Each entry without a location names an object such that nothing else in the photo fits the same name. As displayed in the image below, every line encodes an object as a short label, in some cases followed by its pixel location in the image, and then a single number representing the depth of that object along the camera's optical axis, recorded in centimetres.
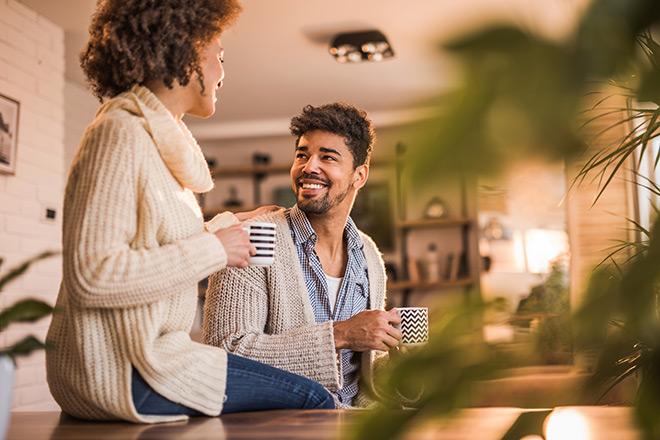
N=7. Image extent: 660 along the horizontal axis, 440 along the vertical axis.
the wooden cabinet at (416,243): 614
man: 155
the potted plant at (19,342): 79
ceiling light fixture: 418
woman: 100
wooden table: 71
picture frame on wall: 355
